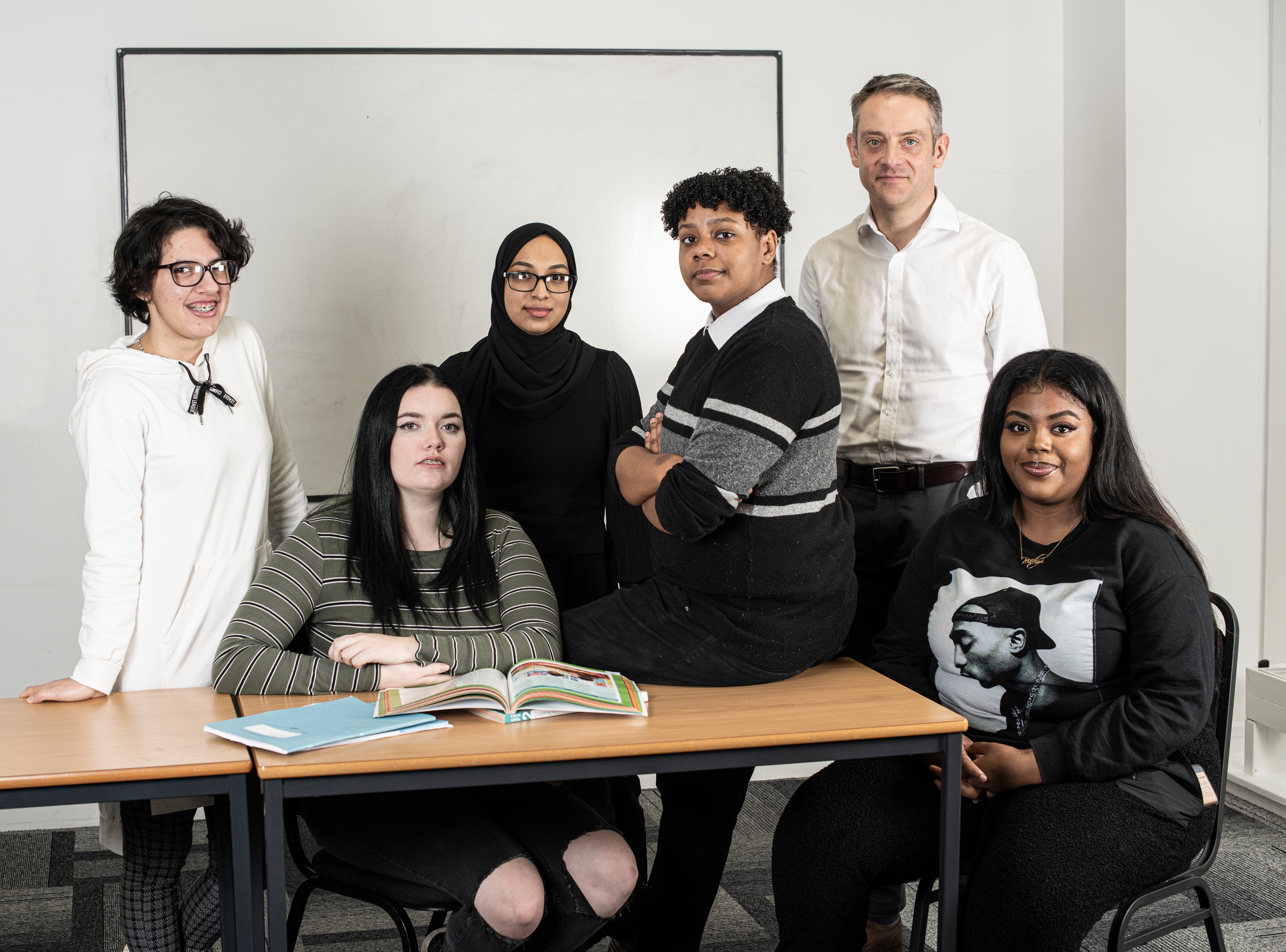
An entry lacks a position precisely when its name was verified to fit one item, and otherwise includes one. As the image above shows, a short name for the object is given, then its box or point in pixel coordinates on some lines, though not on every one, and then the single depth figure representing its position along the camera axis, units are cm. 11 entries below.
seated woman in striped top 169
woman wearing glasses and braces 193
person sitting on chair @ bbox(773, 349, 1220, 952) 164
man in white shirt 230
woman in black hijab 243
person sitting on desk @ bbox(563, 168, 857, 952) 170
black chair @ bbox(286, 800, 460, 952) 168
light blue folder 152
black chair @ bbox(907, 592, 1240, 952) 164
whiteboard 319
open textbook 163
